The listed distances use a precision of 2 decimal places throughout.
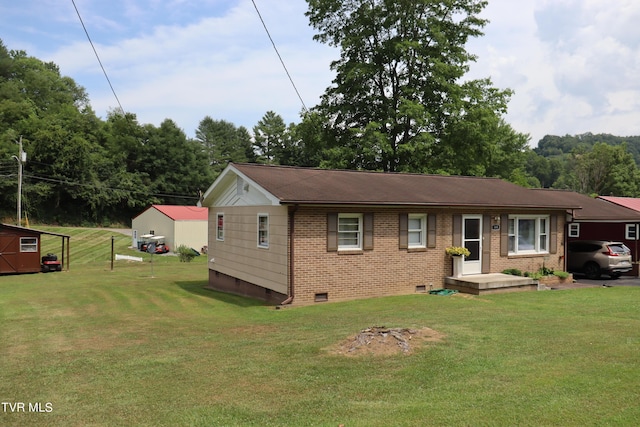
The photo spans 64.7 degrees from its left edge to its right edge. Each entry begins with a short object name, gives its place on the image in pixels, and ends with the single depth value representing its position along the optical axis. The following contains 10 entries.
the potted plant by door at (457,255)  16.58
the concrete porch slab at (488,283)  15.84
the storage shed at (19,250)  28.39
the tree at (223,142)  86.81
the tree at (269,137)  84.12
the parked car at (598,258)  20.72
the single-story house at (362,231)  14.56
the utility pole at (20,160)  41.47
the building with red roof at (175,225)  42.53
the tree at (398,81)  31.81
